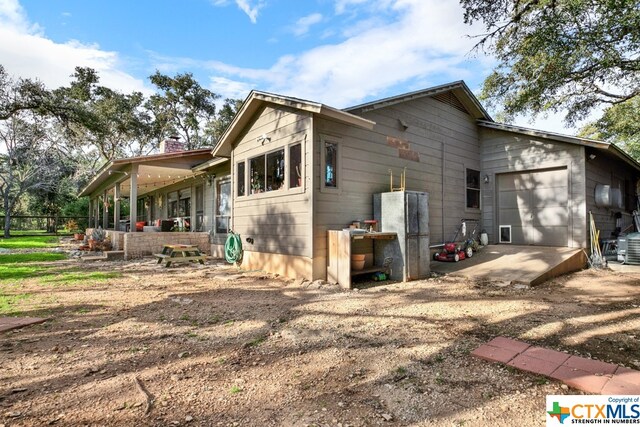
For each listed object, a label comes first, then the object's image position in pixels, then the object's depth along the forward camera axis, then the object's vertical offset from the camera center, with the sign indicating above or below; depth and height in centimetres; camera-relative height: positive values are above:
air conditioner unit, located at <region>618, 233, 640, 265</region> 760 -69
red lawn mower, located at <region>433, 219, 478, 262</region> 827 -77
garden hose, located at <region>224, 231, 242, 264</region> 877 -70
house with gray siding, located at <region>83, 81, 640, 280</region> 674 +118
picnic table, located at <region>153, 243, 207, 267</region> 904 -95
